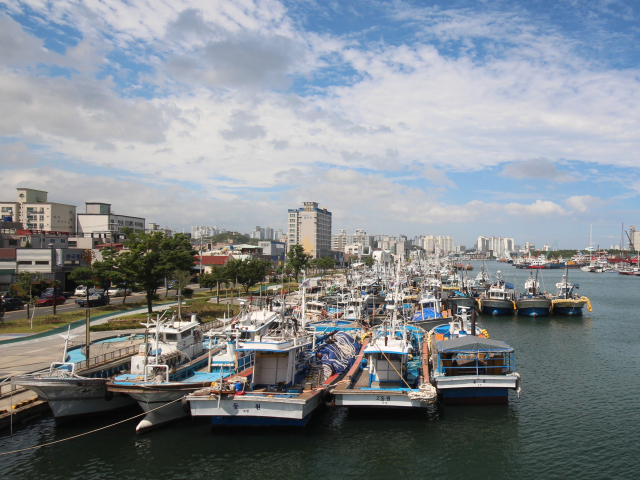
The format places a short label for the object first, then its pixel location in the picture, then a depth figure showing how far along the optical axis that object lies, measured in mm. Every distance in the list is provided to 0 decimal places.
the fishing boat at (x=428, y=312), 38469
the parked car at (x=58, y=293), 52125
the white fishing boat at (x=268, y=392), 17172
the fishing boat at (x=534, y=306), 52562
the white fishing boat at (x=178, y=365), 18142
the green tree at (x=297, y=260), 88375
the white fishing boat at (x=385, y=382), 18453
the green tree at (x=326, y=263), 114875
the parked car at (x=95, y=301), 45409
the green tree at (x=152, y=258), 41062
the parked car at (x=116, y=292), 56650
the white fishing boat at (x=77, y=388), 17531
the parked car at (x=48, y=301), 45062
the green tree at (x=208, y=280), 59278
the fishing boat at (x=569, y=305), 52438
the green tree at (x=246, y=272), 57688
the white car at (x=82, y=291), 54562
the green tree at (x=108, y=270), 41938
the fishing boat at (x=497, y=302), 54562
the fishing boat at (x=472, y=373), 20859
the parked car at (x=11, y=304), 41816
